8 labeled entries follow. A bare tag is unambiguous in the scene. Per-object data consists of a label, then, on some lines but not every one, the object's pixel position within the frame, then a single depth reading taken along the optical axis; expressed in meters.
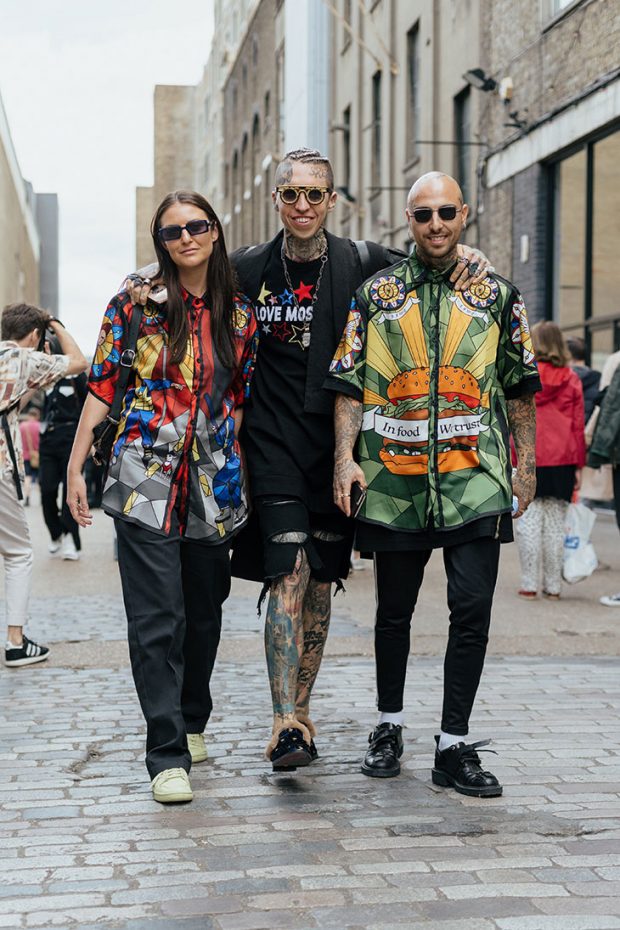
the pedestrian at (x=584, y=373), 11.21
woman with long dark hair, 4.36
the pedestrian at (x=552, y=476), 9.55
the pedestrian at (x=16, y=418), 6.93
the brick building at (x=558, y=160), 15.76
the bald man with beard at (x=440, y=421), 4.46
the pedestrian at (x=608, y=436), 9.05
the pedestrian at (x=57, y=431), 12.16
